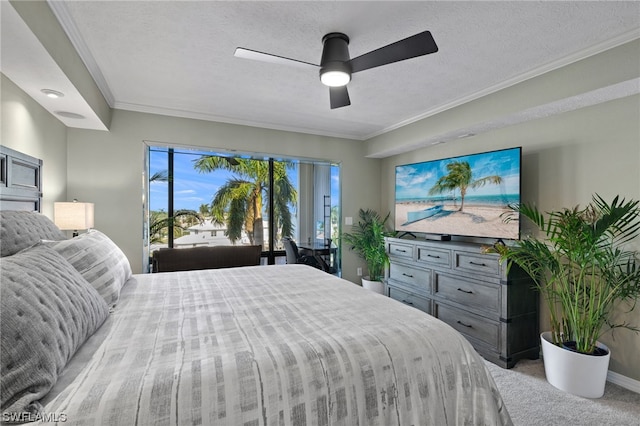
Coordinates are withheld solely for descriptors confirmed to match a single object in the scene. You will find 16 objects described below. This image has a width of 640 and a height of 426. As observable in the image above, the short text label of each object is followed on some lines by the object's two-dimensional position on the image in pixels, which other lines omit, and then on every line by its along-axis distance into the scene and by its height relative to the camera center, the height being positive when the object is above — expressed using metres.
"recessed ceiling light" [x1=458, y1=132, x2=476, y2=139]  3.42 +0.91
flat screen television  2.85 +0.20
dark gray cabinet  2.57 -0.80
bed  0.83 -0.50
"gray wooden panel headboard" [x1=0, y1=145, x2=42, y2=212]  1.92 +0.21
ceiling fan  1.70 +0.95
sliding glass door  4.60 +0.17
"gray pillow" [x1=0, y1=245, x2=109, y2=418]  0.78 -0.36
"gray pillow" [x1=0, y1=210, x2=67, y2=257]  1.44 -0.11
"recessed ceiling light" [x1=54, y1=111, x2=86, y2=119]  2.70 +0.89
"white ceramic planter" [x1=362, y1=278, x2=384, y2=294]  4.36 -1.07
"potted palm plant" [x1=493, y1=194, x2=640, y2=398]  2.08 -0.50
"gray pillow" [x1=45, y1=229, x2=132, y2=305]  1.54 -0.28
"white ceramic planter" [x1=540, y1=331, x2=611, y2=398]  2.09 -1.13
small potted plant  4.34 -0.46
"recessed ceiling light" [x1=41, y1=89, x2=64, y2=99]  2.21 +0.89
